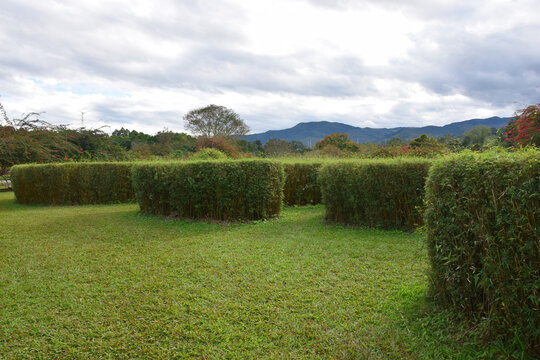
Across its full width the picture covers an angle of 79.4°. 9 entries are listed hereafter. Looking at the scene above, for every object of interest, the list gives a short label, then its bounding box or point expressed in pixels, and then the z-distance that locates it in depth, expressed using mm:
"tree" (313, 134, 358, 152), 25953
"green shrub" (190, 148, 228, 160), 11098
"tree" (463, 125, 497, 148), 22894
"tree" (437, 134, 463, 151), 22428
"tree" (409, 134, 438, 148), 16844
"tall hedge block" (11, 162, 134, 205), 11016
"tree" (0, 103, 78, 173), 13781
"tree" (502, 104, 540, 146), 7793
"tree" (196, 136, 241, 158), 16453
